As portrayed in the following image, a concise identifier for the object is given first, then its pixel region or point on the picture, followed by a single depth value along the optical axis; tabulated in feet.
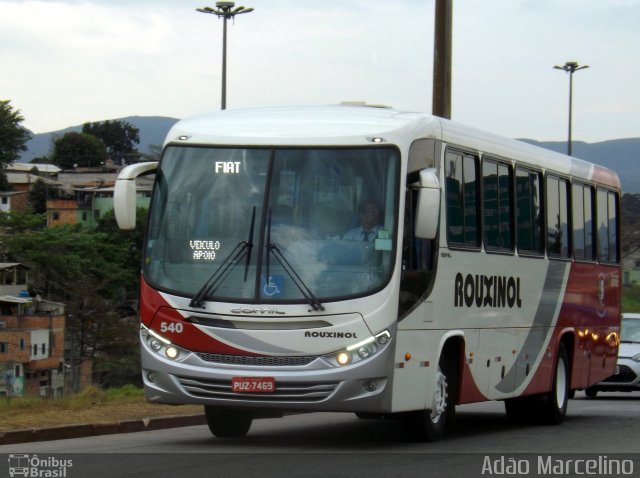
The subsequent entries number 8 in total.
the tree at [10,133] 369.71
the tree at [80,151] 562.66
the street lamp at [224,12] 139.23
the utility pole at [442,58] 72.74
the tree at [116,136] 599.57
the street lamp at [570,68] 193.32
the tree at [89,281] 261.24
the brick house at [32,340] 256.11
